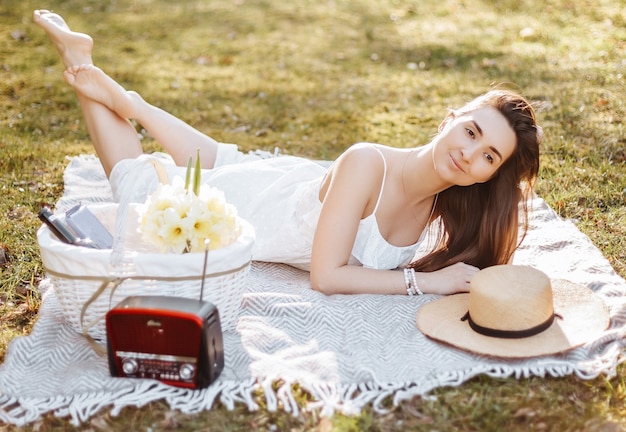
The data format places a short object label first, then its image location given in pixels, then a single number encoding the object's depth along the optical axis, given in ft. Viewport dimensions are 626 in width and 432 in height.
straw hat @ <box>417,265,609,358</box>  9.59
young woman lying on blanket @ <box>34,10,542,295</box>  11.30
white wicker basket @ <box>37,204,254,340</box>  9.21
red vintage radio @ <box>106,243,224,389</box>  8.50
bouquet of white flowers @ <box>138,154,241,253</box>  9.20
